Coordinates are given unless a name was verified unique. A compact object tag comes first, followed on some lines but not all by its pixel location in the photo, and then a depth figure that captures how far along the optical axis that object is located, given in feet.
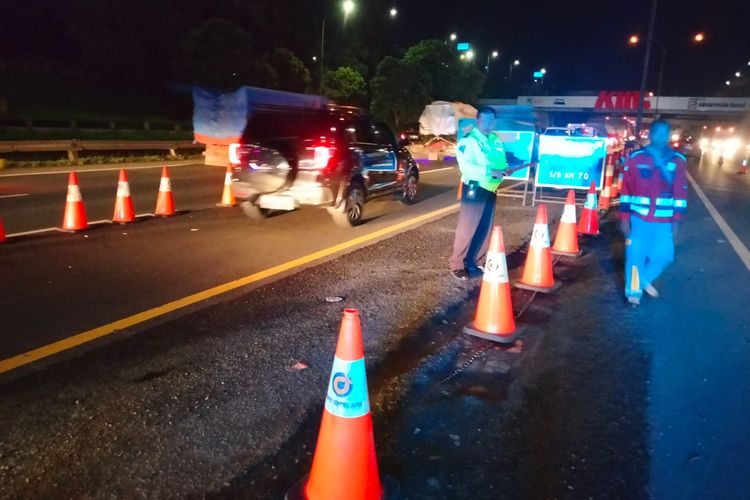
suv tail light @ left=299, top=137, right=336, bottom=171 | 30.04
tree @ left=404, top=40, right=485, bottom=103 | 148.36
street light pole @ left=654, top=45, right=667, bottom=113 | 100.13
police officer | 21.09
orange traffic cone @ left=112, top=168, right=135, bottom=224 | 30.83
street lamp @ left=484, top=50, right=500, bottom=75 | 252.01
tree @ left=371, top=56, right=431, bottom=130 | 130.72
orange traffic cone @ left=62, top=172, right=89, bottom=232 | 28.63
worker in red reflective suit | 18.53
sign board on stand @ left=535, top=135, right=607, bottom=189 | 40.22
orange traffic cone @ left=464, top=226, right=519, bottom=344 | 16.57
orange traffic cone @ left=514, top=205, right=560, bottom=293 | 21.15
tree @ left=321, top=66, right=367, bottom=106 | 138.31
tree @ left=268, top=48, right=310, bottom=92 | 136.87
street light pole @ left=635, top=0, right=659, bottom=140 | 83.25
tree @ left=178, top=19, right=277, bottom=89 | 122.21
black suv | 30.25
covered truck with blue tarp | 71.41
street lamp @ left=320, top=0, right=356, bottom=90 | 119.85
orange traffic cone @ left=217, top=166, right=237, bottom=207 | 37.69
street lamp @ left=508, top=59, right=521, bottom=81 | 303.89
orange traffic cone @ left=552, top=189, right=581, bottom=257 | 27.12
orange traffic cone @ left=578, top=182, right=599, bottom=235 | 32.27
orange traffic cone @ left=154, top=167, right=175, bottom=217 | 33.47
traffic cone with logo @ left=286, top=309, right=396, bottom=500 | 9.29
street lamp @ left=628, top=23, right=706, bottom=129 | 82.28
